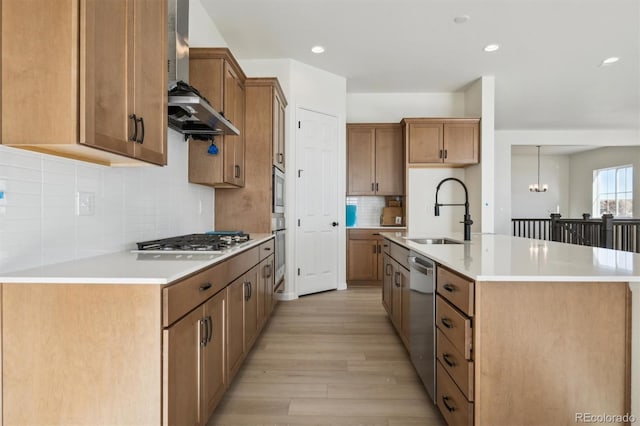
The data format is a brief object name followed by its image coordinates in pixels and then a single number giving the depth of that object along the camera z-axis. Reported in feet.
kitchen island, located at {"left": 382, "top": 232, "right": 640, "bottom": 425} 4.47
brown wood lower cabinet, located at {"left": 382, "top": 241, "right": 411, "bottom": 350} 8.32
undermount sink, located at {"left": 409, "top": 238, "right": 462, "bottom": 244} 10.15
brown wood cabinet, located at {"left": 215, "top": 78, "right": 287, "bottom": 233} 11.68
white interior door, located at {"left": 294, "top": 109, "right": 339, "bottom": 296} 14.96
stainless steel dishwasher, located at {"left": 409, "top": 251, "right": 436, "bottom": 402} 6.16
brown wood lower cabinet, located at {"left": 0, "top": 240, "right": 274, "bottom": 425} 3.95
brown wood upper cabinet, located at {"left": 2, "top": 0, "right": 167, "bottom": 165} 3.79
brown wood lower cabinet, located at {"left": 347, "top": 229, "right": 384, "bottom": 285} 17.31
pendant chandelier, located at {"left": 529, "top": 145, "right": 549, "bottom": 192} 31.91
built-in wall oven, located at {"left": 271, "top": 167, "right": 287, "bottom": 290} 12.17
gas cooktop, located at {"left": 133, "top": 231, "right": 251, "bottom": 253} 6.27
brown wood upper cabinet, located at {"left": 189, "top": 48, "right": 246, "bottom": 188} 9.17
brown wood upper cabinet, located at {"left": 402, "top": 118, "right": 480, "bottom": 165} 16.97
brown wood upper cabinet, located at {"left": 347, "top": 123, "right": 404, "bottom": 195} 18.17
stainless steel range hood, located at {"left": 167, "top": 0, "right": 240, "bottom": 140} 6.59
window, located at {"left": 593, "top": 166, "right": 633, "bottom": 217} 30.16
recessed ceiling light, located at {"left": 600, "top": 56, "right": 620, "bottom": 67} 14.74
